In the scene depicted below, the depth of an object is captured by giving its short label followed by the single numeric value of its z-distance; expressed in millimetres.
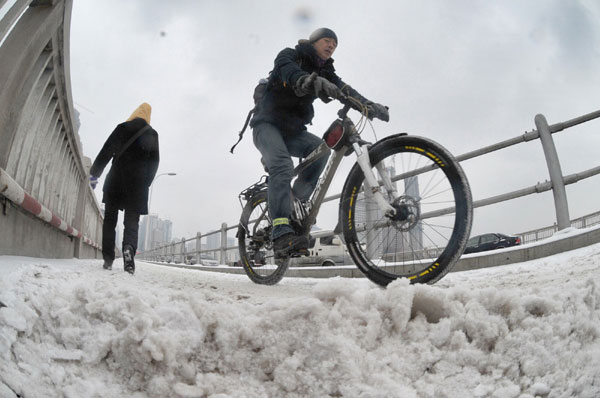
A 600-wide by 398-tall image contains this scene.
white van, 13125
